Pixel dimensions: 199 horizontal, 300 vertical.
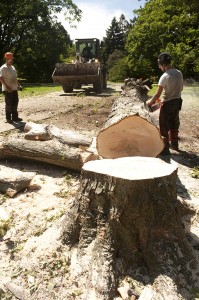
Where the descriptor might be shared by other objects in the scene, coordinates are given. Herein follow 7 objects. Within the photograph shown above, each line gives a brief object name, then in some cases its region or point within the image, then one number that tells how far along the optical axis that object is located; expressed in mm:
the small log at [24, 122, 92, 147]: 6382
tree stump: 3145
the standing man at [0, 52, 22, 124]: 8680
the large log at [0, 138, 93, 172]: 5567
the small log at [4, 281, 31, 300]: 3066
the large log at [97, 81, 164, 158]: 5102
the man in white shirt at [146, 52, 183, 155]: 6102
